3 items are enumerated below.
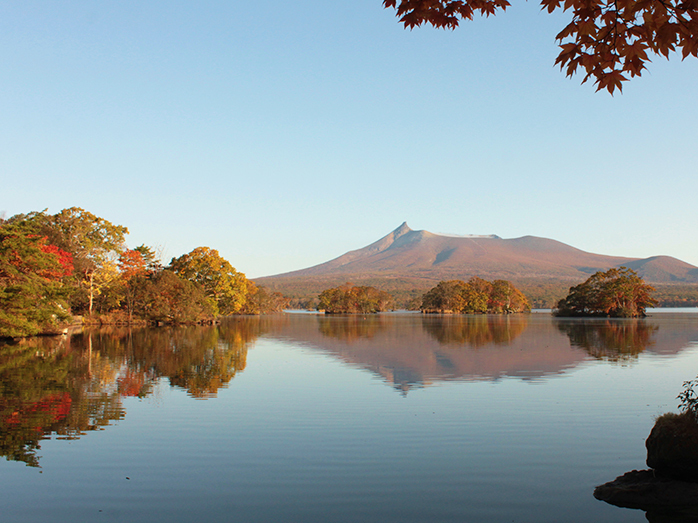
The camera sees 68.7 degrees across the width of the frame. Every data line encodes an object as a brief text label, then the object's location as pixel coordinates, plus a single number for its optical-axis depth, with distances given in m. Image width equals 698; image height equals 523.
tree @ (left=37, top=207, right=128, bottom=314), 39.56
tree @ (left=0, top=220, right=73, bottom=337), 23.33
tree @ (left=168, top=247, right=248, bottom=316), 53.72
